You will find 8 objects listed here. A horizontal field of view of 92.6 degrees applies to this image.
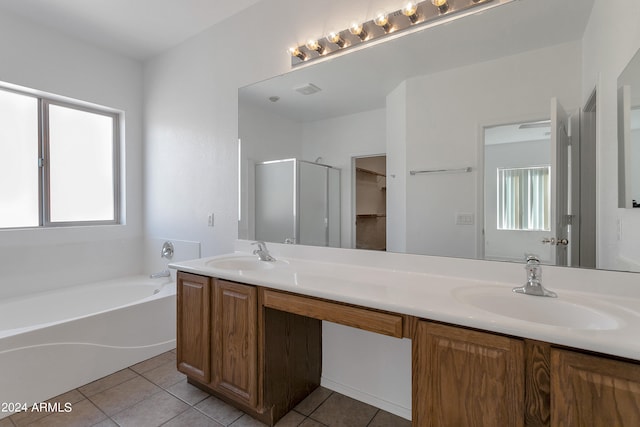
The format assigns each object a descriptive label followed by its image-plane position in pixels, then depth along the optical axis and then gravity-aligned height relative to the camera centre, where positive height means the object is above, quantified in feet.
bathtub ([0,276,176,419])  5.74 -2.76
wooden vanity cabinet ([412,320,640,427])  2.59 -1.66
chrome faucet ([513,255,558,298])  3.91 -0.90
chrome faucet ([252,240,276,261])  6.70 -0.94
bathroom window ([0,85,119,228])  8.26 +1.44
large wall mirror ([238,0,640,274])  4.25 +1.20
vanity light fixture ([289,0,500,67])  4.93 +3.35
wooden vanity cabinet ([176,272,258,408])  5.11 -2.27
